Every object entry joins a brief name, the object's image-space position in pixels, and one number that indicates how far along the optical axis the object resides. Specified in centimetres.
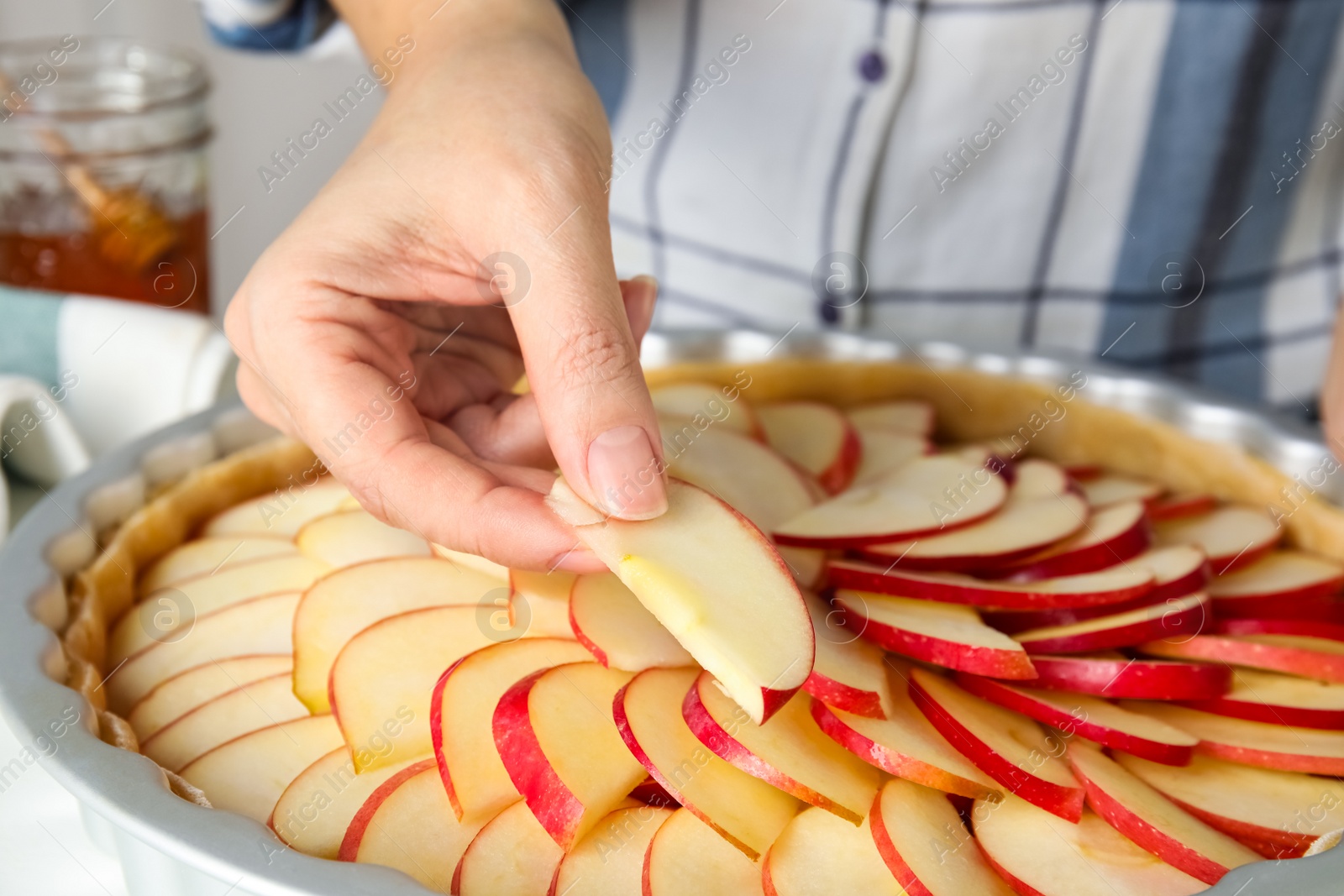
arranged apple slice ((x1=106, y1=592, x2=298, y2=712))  50
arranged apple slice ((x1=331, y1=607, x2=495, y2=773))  47
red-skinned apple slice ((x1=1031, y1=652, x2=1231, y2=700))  48
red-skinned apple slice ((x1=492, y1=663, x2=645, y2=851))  45
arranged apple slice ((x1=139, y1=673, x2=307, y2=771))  48
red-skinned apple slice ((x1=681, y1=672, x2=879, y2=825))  46
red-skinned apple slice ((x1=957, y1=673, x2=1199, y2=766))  48
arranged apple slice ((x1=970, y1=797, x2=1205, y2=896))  45
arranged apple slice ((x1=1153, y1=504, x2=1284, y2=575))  55
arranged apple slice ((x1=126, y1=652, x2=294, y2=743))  49
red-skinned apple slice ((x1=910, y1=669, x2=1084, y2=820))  46
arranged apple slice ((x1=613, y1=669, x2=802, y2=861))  45
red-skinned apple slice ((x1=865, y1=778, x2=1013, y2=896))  45
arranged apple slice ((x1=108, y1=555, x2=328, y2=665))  52
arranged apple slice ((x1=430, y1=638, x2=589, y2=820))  46
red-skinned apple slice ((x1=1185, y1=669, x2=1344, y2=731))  49
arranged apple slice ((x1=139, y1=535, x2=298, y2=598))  54
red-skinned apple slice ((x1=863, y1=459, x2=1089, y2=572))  51
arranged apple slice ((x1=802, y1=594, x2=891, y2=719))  46
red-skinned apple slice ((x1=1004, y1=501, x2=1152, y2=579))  52
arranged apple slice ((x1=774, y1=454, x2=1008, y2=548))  52
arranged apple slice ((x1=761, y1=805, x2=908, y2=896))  45
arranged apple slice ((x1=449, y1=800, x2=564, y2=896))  45
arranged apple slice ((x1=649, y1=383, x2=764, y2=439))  58
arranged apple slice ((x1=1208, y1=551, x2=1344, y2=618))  53
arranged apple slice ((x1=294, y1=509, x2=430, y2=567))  53
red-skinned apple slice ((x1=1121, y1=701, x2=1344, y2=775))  48
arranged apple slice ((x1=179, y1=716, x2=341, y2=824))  47
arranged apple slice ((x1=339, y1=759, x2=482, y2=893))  45
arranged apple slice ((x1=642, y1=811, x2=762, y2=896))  45
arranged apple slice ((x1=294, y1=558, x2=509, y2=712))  50
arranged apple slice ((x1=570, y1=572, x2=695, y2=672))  48
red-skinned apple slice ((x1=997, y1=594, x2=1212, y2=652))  49
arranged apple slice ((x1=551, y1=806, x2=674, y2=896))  45
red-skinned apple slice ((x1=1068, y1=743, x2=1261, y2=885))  45
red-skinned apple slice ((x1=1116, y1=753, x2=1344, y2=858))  47
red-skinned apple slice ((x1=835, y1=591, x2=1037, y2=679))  48
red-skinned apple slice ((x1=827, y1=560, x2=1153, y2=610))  49
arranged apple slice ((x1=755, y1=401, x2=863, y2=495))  57
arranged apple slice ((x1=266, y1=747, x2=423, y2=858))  46
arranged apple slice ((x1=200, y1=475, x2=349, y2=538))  55
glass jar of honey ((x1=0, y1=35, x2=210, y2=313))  71
